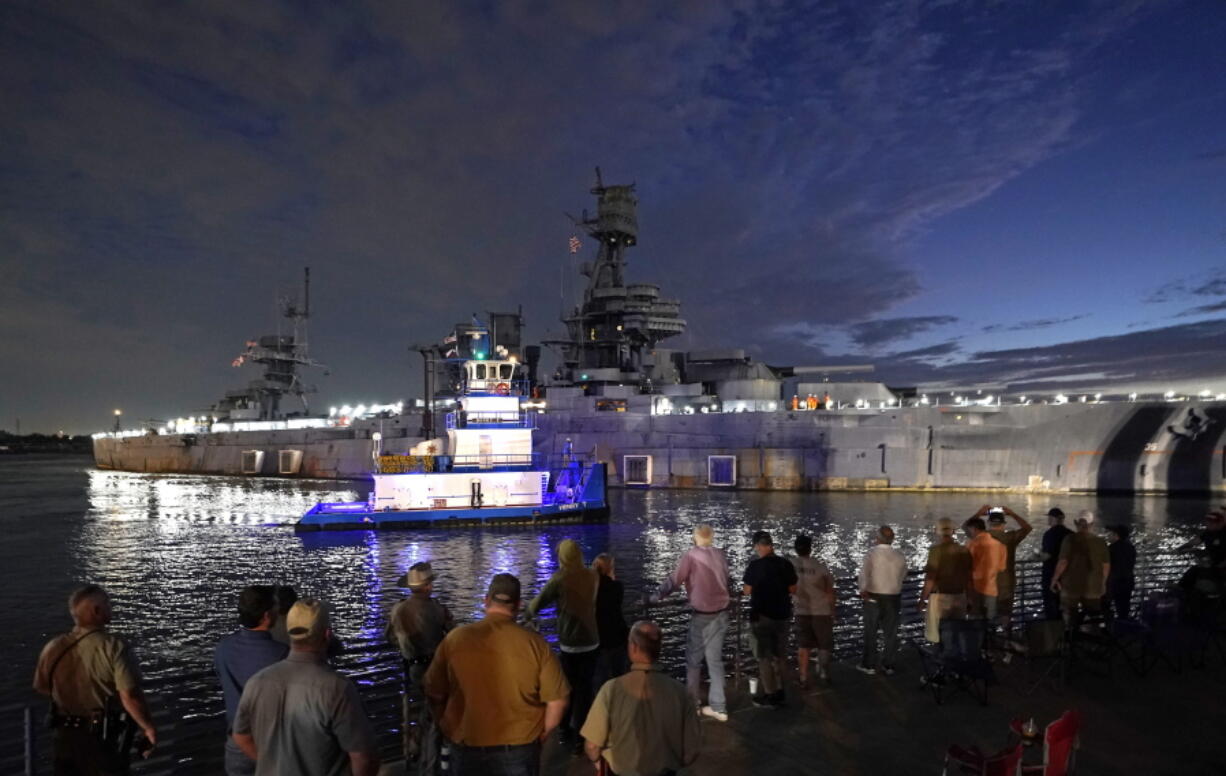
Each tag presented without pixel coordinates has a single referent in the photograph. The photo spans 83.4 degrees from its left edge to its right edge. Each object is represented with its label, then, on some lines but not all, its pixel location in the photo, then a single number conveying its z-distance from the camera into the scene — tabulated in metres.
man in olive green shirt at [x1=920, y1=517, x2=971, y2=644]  8.20
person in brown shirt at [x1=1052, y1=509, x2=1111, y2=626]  8.82
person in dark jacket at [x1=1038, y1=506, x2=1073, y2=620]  9.85
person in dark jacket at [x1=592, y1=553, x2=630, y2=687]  6.85
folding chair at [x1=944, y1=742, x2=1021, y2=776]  4.43
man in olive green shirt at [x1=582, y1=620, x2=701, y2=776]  3.92
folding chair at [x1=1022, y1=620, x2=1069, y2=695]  7.83
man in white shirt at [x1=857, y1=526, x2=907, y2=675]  8.30
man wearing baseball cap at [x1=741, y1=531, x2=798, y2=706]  7.26
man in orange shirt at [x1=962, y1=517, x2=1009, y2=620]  8.84
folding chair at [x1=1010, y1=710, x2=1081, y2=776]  4.46
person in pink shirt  7.05
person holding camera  9.16
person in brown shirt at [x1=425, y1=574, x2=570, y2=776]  4.06
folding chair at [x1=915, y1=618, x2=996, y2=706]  7.25
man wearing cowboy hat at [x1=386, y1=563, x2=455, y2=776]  6.07
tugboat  33.62
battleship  45.00
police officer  4.67
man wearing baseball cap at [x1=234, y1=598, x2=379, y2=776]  3.54
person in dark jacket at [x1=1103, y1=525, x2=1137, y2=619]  9.58
